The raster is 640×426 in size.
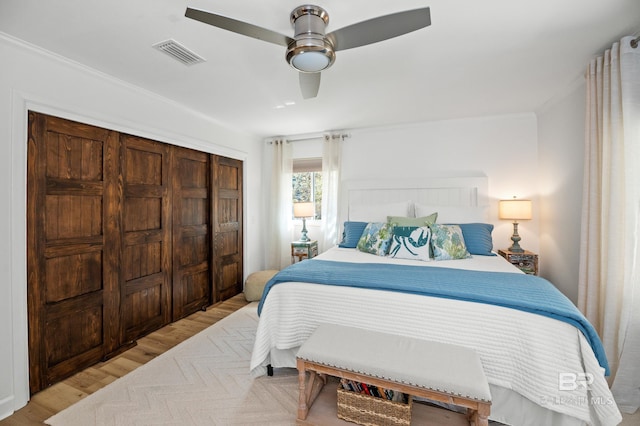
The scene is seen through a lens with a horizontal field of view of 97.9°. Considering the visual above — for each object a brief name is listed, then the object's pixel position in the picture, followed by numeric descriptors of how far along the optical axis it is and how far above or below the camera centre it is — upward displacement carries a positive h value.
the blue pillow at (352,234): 3.43 -0.34
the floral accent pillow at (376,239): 2.96 -0.35
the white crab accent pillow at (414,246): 2.72 -0.38
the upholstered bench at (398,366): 1.28 -0.79
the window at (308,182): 4.55 +0.42
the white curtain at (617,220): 1.81 -0.08
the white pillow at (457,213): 3.29 -0.07
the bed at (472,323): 1.42 -0.70
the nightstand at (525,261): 3.10 -0.59
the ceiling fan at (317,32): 1.37 +0.93
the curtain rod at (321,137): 4.22 +1.10
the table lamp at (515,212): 3.22 -0.05
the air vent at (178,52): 1.95 +1.13
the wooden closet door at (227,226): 3.74 -0.28
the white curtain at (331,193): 4.22 +0.21
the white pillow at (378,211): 3.56 -0.05
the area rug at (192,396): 1.70 -1.30
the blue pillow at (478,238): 3.00 -0.33
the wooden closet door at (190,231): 3.19 -0.31
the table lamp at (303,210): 4.21 -0.05
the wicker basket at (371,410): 1.47 -1.10
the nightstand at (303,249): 4.09 -0.63
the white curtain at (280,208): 4.52 -0.03
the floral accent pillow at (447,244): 2.75 -0.37
